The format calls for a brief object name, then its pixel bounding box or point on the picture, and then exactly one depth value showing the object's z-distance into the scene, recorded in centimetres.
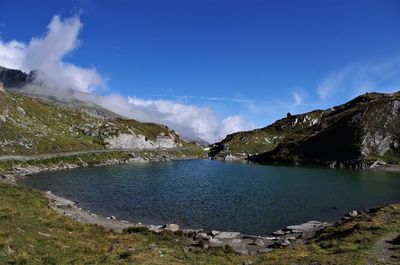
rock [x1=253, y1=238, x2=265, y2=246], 4475
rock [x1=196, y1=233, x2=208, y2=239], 4722
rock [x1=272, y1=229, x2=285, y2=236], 5097
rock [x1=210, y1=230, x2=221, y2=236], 4910
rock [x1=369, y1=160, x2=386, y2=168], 17325
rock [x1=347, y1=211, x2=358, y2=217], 6134
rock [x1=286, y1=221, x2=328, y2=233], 5206
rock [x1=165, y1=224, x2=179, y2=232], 5122
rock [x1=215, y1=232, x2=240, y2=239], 4800
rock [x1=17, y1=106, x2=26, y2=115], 17086
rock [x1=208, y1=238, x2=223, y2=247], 4347
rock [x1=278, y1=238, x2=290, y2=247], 4369
